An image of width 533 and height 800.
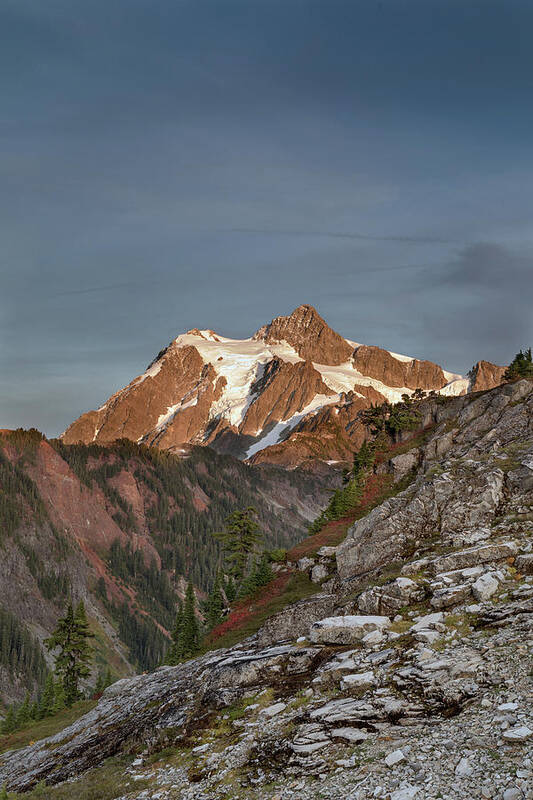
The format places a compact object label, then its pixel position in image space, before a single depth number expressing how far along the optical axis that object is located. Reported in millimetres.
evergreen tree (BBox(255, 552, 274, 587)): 55500
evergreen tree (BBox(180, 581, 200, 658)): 63797
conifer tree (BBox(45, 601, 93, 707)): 67000
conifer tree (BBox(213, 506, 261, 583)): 63000
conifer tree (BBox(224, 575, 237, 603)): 73250
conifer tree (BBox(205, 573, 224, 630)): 68938
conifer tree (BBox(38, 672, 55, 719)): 72950
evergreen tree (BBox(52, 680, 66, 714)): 70688
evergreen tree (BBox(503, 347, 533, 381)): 74750
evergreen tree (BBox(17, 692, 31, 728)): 75812
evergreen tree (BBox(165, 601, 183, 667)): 67250
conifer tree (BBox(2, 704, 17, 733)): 75500
